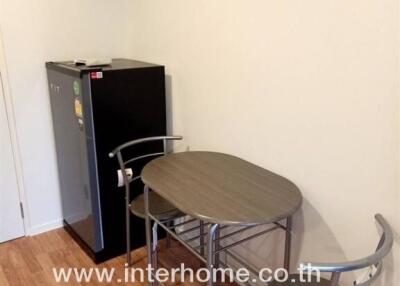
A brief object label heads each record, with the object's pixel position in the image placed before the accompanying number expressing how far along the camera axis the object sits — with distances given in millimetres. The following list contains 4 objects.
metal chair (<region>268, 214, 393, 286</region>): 1106
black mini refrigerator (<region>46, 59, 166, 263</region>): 2244
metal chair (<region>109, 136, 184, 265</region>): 2121
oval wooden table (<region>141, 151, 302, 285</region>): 1479
